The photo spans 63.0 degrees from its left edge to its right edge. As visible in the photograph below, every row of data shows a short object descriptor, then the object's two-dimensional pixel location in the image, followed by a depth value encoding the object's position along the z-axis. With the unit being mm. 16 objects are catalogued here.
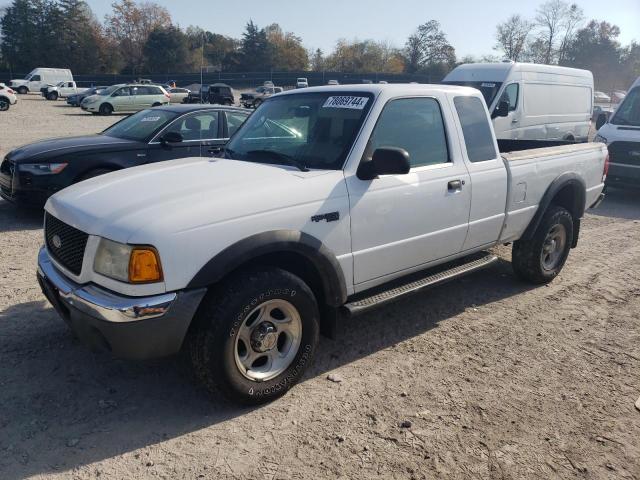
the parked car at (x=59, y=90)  42938
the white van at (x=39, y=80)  47344
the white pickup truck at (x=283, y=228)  2869
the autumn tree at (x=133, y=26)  92000
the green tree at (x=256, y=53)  93875
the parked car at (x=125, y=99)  30094
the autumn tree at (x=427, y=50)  93125
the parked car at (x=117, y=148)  6926
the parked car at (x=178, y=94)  39338
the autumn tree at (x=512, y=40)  86125
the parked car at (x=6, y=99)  29922
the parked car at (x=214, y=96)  38938
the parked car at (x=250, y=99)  38744
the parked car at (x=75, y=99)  36344
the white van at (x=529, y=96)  11773
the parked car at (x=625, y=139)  10086
